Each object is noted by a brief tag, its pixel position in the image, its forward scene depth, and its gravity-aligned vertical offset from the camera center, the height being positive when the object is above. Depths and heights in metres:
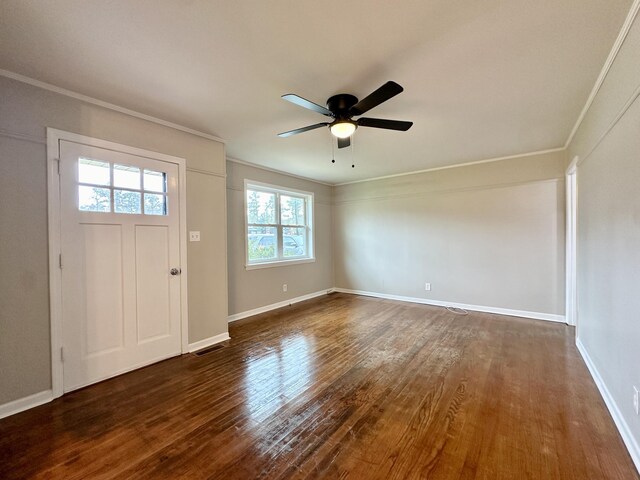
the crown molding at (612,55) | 1.51 +1.19
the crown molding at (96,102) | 2.09 +1.23
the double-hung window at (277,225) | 4.74 +0.25
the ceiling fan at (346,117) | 2.23 +1.00
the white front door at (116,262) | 2.37 -0.20
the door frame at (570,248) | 3.62 -0.19
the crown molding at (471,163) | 4.05 +1.20
